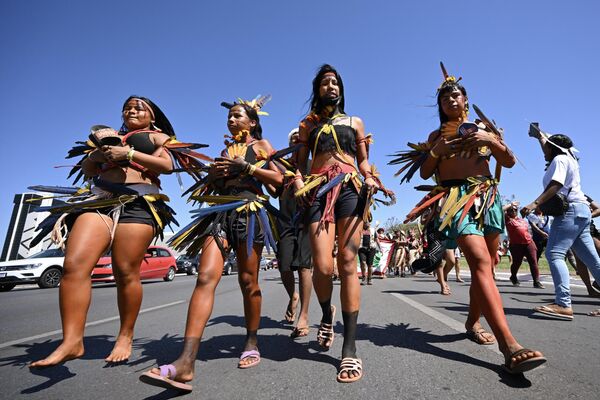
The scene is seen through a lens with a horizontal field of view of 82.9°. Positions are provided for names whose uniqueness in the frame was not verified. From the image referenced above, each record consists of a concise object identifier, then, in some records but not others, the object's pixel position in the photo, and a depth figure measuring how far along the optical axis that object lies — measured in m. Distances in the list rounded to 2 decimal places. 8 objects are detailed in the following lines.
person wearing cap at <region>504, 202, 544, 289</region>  7.48
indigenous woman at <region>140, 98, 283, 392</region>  2.33
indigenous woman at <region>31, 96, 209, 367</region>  2.20
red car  11.80
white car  10.59
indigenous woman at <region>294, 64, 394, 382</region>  2.40
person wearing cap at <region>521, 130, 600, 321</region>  3.86
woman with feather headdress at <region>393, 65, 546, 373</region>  2.41
